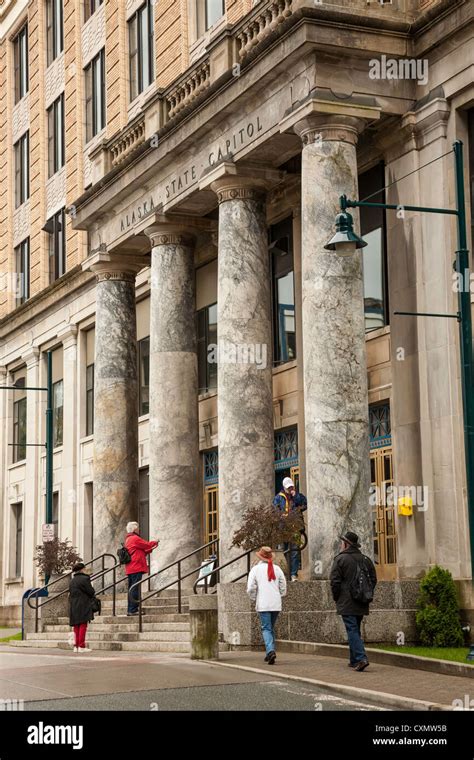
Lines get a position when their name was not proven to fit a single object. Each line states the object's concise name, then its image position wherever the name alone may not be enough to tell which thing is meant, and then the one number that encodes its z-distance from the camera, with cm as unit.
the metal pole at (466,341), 1756
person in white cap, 2302
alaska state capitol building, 2173
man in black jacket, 1705
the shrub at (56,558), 3052
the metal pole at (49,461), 3531
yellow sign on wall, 2234
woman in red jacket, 2538
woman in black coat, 2252
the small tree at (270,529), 2161
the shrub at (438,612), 2017
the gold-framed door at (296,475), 2720
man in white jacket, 1859
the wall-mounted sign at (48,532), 3322
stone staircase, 2211
